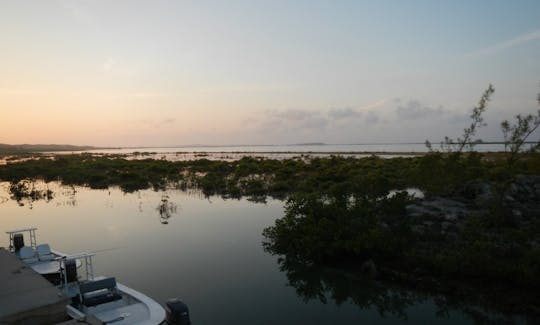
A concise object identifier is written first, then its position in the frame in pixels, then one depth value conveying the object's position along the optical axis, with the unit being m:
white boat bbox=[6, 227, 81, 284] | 11.20
